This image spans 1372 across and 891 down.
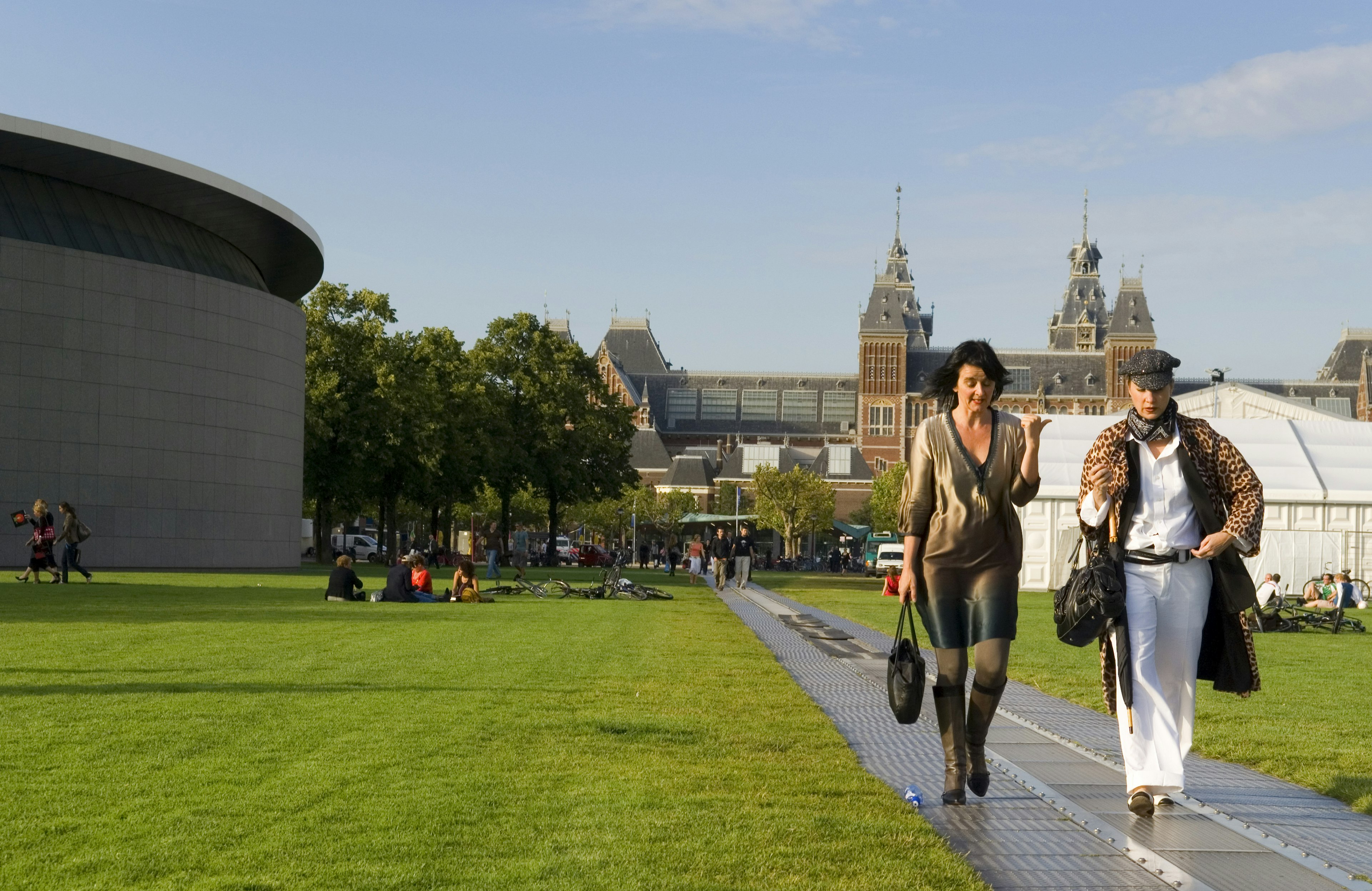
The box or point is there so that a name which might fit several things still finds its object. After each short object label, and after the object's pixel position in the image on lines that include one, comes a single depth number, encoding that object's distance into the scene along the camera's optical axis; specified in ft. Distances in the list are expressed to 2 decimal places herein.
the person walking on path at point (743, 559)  137.18
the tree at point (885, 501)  374.02
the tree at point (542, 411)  214.69
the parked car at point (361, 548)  263.49
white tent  128.98
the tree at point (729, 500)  433.48
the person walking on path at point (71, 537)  96.37
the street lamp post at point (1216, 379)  164.96
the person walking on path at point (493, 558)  137.49
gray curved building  140.36
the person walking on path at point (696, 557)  148.25
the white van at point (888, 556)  213.46
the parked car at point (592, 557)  258.57
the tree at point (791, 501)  353.10
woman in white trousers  22.31
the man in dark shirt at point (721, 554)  134.82
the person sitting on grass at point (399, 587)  85.97
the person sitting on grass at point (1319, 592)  100.78
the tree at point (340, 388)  184.03
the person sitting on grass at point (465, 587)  89.04
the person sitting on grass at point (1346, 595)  86.84
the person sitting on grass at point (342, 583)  85.92
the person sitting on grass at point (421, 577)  91.20
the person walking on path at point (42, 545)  97.04
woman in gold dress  22.59
